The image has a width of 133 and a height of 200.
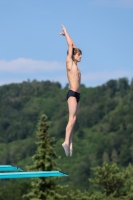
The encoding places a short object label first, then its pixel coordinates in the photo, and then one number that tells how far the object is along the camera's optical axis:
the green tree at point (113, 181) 62.44
